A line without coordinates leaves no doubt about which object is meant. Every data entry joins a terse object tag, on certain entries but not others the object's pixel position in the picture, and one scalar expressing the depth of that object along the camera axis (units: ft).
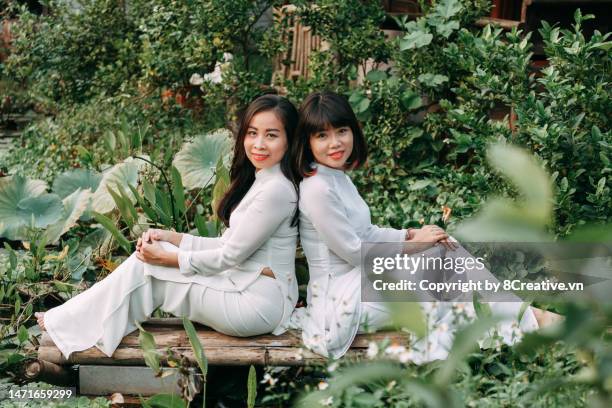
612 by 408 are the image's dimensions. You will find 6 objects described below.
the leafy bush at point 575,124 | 12.09
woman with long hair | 9.50
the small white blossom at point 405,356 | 5.87
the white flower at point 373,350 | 6.41
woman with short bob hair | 9.19
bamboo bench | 9.27
